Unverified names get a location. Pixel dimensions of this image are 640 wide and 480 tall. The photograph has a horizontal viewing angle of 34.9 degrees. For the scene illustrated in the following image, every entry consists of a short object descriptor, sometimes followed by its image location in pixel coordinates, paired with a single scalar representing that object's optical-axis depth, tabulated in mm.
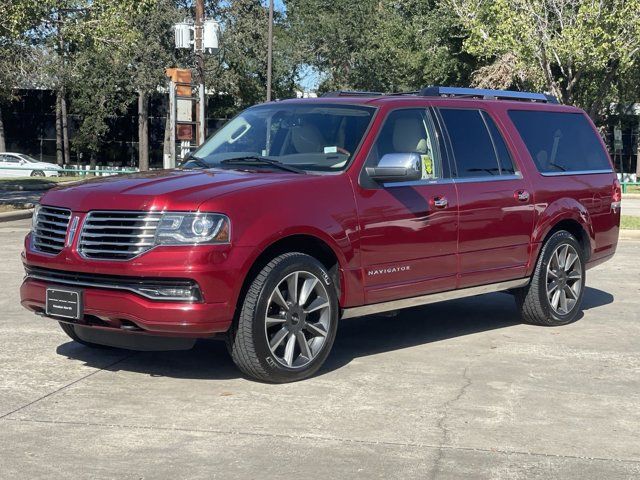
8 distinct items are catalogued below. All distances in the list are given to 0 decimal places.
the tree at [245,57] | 48656
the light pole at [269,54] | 39041
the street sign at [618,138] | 40528
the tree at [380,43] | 41531
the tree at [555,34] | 29422
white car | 47812
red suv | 6160
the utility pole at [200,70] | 21422
